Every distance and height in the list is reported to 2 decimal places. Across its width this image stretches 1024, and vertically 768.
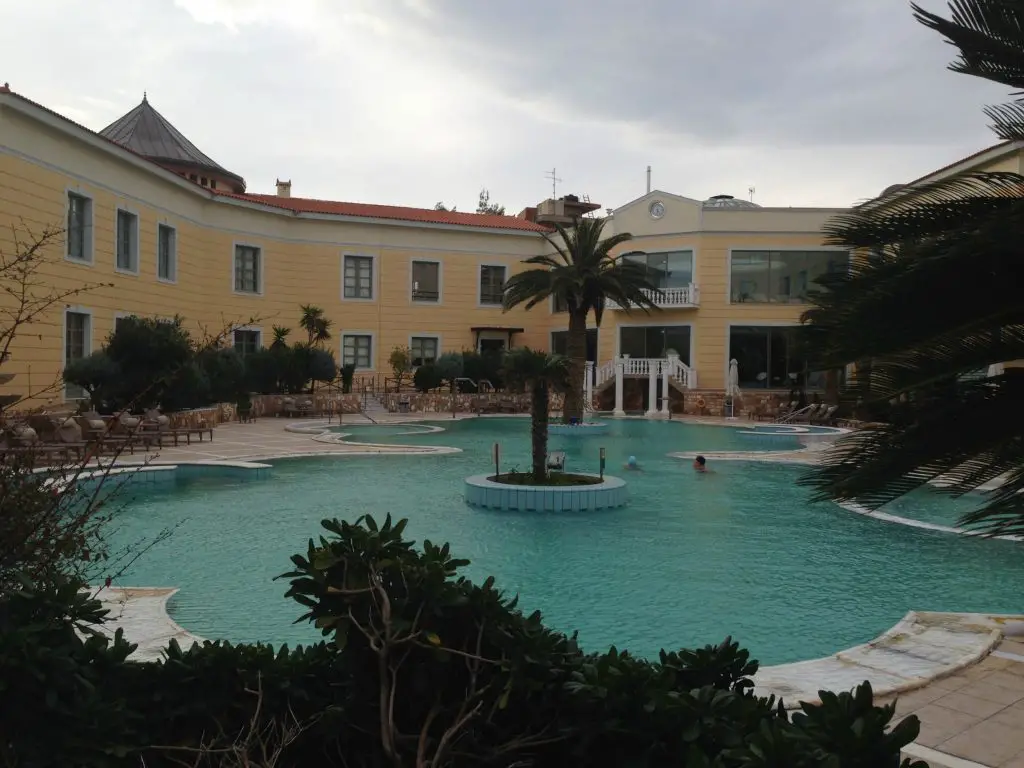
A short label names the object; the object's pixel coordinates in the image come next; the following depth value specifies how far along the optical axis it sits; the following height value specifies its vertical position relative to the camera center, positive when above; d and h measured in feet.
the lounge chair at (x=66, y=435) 43.94 -3.31
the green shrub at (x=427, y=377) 111.04 +0.56
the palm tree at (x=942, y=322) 11.61 +0.91
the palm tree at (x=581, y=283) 80.84 +9.63
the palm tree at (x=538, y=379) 41.98 +0.20
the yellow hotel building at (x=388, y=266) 81.56 +14.39
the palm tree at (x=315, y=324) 106.22 +6.95
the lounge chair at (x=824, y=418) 92.72 -3.39
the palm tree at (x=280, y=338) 100.22 +4.94
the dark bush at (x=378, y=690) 9.13 -3.51
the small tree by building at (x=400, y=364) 114.11 +2.27
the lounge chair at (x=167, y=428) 56.78 -3.63
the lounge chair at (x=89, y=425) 51.00 -2.98
